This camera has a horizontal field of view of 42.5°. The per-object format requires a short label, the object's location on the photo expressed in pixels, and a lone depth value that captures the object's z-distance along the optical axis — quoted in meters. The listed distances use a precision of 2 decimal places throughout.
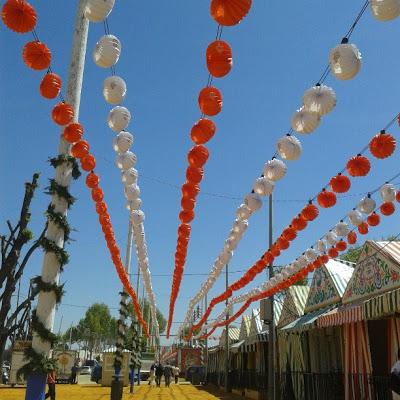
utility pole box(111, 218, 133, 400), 18.48
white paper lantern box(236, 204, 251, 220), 11.36
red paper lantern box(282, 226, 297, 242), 12.76
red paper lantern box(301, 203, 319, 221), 11.72
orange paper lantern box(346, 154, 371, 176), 9.95
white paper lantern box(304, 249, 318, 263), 15.17
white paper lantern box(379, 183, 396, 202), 11.51
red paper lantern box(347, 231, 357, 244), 13.48
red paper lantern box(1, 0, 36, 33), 5.93
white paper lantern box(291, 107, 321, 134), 7.38
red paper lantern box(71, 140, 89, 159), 8.63
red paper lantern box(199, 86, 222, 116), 6.70
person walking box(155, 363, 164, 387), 38.96
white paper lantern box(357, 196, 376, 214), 12.21
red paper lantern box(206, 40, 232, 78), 5.89
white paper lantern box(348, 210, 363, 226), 12.66
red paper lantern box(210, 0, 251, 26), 5.16
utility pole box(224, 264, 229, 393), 31.62
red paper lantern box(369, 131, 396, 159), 9.02
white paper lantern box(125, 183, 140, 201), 11.02
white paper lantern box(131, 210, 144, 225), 13.08
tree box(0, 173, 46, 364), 17.45
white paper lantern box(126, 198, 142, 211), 11.93
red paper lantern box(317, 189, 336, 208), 11.08
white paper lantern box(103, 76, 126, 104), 7.19
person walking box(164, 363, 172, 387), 37.72
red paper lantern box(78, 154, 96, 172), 9.08
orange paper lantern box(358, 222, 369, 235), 12.97
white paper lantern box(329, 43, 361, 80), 6.29
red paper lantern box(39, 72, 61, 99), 7.00
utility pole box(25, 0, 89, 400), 7.95
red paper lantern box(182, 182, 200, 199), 9.69
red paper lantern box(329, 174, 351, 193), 10.50
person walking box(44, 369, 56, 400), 18.62
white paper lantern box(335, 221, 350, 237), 13.48
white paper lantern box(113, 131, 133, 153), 9.08
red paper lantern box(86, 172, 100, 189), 10.69
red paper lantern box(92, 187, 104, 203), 11.48
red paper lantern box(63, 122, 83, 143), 8.29
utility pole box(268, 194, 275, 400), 16.23
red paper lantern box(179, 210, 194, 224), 11.06
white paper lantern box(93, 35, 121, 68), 6.48
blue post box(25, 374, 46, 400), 7.86
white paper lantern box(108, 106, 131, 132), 8.10
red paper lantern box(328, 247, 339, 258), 14.82
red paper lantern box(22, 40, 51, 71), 6.48
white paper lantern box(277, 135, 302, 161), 8.67
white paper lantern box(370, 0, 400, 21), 5.45
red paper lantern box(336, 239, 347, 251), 14.37
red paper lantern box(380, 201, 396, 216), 11.95
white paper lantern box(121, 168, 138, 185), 10.38
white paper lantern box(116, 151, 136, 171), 9.52
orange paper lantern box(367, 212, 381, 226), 12.68
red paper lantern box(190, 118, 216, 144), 7.52
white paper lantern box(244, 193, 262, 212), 10.93
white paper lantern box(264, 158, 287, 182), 9.61
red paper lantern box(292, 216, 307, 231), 12.12
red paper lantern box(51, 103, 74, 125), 7.82
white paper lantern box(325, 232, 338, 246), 13.91
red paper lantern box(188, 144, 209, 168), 8.46
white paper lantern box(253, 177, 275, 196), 10.20
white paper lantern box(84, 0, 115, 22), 5.92
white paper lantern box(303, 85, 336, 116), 7.16
